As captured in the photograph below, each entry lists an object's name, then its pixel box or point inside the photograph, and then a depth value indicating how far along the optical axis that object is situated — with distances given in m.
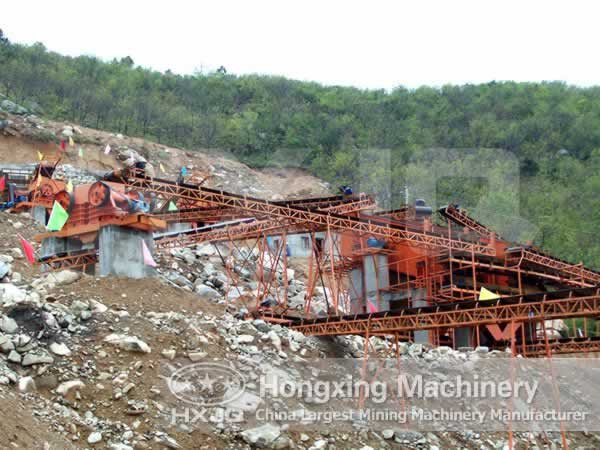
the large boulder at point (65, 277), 23.45
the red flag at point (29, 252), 27.41
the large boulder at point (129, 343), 20.38
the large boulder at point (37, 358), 18.75
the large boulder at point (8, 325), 19.45
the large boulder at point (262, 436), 19.19
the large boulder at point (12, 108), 60.50
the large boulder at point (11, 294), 20.55
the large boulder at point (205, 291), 31.51
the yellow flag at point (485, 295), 24.96
